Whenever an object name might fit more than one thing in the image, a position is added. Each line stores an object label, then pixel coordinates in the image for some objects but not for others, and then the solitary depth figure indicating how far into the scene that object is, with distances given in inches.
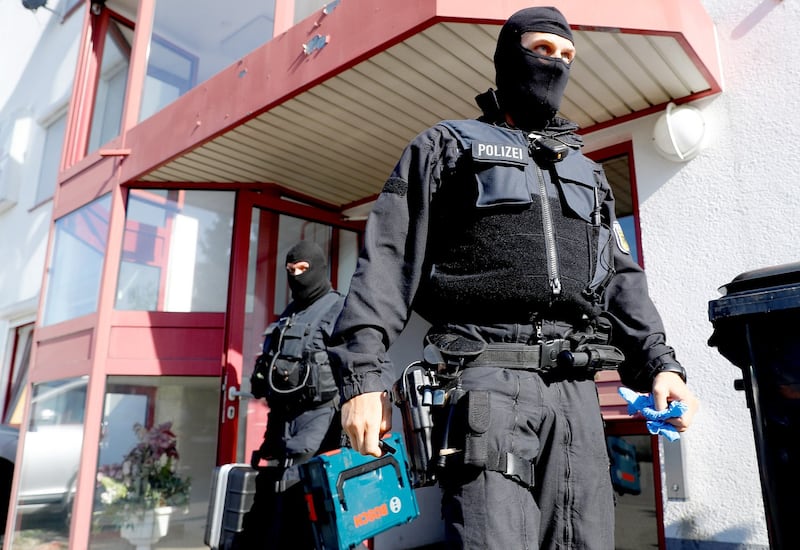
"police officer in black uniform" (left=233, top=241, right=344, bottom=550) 138.3
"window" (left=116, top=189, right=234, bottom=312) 205.5
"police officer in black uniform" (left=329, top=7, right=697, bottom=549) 51.9
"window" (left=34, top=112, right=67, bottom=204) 310.3
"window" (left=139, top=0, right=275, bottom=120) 179.5
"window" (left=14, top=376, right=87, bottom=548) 200.1
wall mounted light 137.1
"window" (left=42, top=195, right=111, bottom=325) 212.5
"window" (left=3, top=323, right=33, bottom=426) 306.5
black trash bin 62.7
